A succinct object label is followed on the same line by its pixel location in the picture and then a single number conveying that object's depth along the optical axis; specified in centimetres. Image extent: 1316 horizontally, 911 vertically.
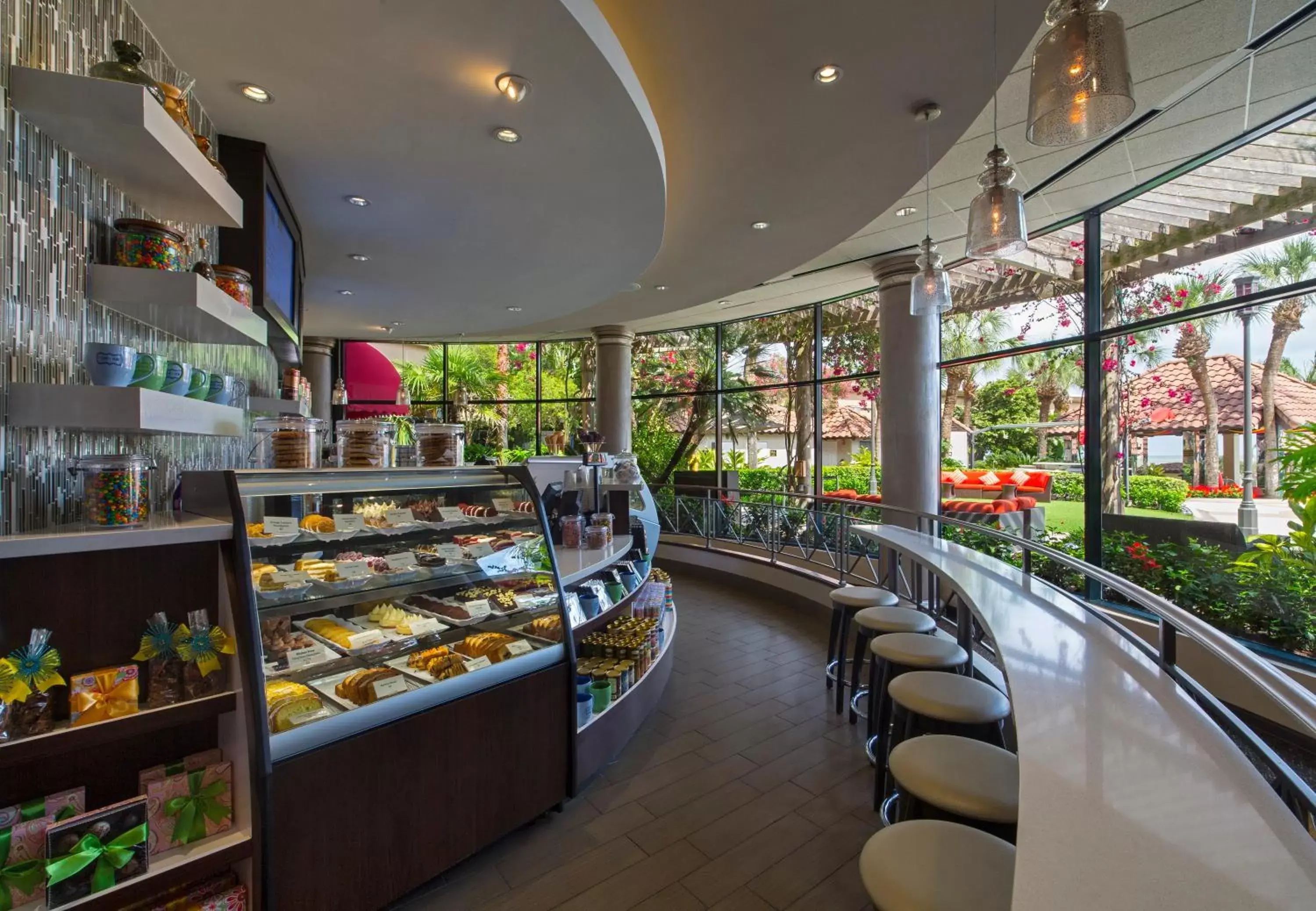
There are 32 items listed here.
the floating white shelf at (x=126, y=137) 150
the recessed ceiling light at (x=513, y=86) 229
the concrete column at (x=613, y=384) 857
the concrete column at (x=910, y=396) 564
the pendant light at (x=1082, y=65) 147
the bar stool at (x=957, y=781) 144
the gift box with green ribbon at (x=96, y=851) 138
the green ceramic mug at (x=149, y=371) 167
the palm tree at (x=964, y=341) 557
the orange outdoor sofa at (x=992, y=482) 538
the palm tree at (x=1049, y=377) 489
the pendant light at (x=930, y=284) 315
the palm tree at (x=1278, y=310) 335
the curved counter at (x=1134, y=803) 79
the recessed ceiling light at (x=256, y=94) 240
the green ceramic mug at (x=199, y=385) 194
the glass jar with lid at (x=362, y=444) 230
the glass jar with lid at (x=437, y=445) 254
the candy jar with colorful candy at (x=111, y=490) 157
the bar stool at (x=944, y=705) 190
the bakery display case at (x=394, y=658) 173
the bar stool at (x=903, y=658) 240
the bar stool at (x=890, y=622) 286
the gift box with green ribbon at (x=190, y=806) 158
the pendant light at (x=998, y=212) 222
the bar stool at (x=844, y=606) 333
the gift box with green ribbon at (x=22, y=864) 137
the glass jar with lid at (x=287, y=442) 207
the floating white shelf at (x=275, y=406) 295
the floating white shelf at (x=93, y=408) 150
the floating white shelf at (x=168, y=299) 174
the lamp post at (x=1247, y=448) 367
